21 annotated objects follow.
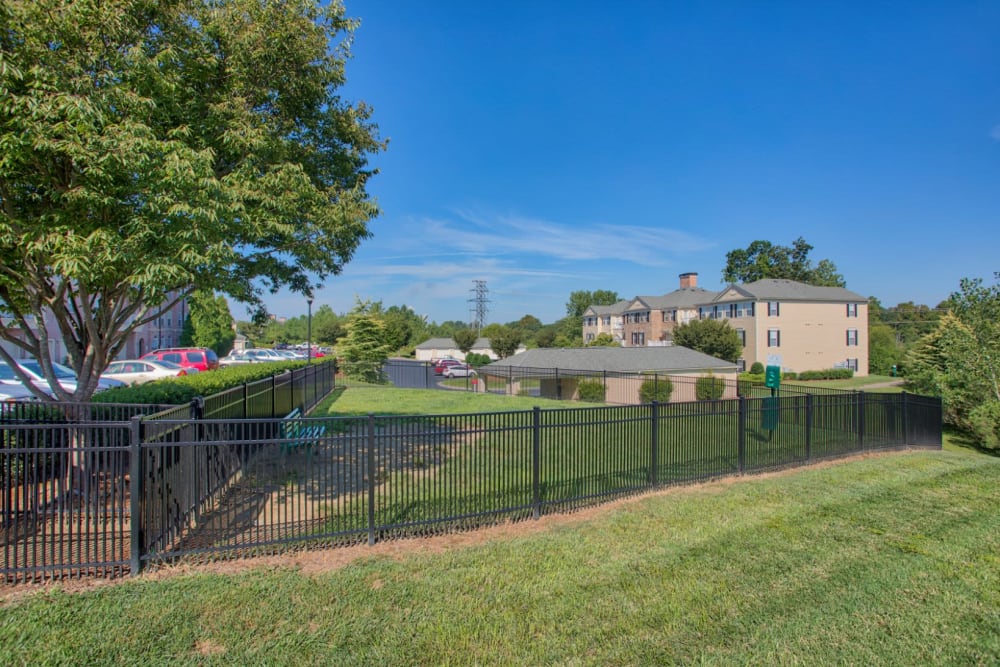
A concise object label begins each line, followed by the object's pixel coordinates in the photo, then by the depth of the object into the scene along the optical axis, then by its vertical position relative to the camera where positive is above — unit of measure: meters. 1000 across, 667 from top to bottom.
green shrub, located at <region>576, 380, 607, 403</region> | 23.77 -2.75
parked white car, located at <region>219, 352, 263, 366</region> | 36.79 -2.02
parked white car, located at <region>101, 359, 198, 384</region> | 19.17 -1.48
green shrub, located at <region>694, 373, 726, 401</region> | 19.89 -2.32
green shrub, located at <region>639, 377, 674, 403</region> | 21.90 -2.56
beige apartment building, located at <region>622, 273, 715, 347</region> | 55.88 +2.15
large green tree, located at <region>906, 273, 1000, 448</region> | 14.81 -1.03
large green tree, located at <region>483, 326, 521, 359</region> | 58.84 -1.26
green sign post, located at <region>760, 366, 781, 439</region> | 8.76 -1.40
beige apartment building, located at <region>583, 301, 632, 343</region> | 69.19 +1.61
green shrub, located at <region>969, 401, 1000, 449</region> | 14.38 -2.58
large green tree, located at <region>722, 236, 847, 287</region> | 74.06 +9.85
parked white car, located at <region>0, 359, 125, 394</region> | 13.55 -1.25
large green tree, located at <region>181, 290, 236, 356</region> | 46.75 +0.03
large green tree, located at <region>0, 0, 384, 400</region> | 5.39 +2.06
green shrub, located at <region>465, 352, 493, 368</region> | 55.66 -3.00
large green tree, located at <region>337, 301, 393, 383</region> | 29.66 -0.88
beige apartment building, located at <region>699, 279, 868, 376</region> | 46.56 +0.79
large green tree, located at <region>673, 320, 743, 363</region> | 44.41 -0.63
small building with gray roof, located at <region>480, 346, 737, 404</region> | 24.20 -2.05
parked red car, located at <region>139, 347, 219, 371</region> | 25.21 -1.31
